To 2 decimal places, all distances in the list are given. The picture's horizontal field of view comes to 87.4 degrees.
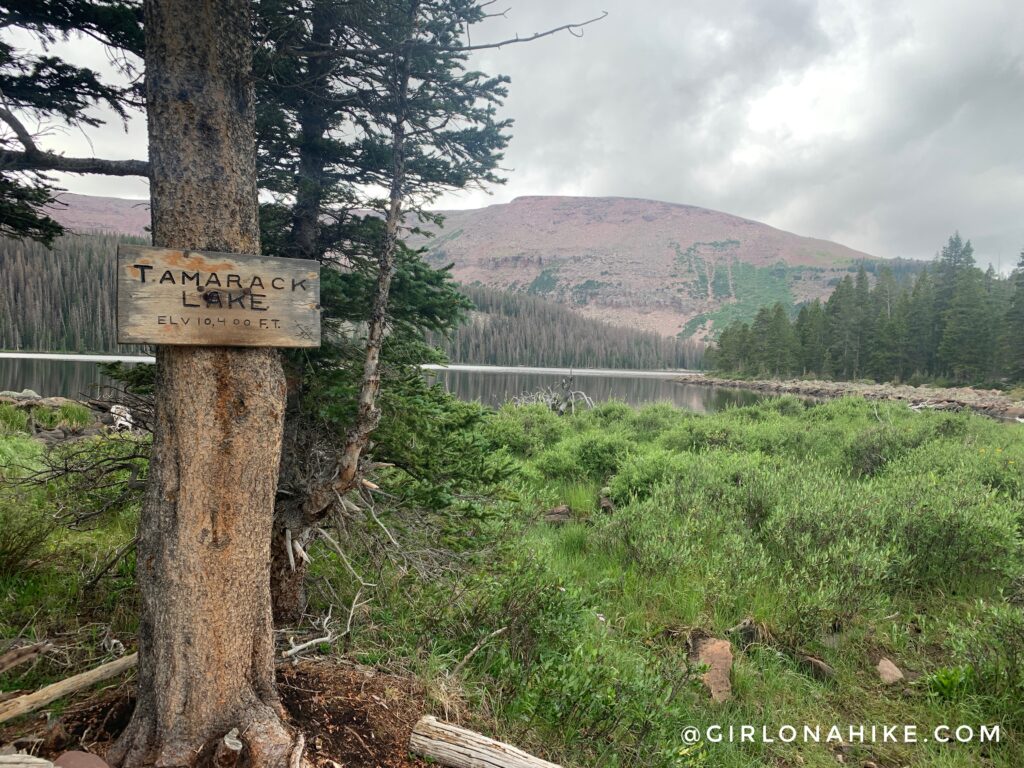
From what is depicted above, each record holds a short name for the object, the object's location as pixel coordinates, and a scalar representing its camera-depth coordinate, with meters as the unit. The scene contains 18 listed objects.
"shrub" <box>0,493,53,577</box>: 3.99
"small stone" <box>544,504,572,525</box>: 7.41
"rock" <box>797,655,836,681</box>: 4.15
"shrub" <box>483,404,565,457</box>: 11.76
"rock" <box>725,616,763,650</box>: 4.47
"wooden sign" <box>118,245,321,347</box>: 2.15
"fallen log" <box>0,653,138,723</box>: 2.10
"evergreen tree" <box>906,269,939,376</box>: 47.69
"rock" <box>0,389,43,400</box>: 12.55
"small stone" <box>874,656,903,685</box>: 4.07
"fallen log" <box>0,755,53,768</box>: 1.80
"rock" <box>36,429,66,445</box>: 9.01
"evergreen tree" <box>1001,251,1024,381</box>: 39.49
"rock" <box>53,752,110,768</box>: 1.95
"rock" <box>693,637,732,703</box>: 3.80
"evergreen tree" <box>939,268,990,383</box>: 42.66
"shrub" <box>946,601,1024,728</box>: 3.53
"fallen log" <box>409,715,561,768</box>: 2.39
